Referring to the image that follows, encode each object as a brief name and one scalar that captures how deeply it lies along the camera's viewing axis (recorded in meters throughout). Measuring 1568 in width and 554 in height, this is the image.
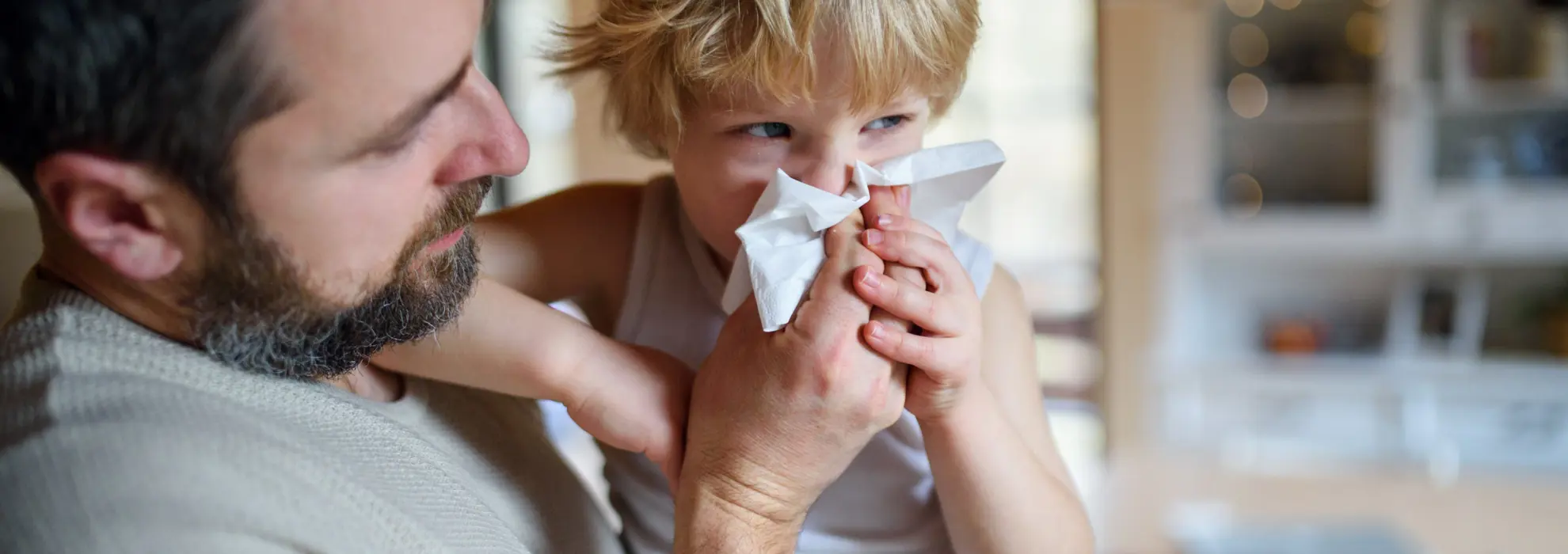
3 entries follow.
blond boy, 0.77
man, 0.55
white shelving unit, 3.44
